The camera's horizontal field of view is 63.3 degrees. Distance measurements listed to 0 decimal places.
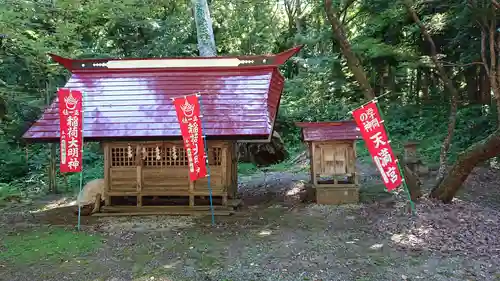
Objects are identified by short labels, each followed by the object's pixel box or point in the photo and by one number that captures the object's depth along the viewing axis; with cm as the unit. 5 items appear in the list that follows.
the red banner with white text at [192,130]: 877
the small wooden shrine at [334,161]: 1025
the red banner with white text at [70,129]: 884
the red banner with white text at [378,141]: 855
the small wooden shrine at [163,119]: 966
